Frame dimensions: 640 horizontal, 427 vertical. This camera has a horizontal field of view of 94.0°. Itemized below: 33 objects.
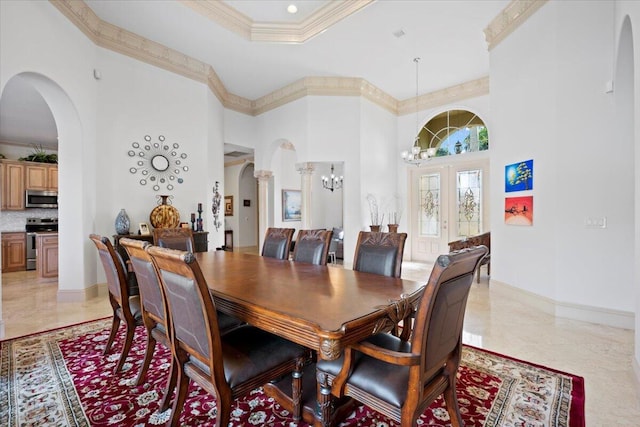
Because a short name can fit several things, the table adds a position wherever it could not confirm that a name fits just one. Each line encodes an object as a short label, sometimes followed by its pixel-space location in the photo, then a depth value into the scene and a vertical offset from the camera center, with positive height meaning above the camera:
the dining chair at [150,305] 1.70 -0.57
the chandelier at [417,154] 5.87 +1.13
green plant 6.64 +1.26
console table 4.03 -0.41
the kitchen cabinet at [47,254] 5.33 -0.75
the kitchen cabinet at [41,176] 6.37 +0.79
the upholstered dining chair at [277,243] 3.08 -0.34
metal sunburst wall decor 4.49 +0.78
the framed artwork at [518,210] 3.79 -0.01
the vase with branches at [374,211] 6.42 -0.01
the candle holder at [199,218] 4.89 -0.11
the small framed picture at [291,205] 8.27 +0.17
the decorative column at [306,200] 6.37 +0.24
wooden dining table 1.19 -0.45
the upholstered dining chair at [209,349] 1.29 -0.70
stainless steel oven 6.46 -0.38
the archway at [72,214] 3.82 -0.02
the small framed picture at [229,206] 9.97 +0.18
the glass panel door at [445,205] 6.34 +0.12
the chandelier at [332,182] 9.02 +0.89
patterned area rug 1.67 -1.17
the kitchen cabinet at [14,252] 6.22 -0.83
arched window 6.34 +1.72
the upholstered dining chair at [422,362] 1.13 -0.67
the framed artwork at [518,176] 3.79 +0.44
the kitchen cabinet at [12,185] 6.11 +0.57
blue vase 4.10 -0.17
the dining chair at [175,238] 3.05 -0.28
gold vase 4.47 -0.05
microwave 6.36 +0.29
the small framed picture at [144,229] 4.25 -0.25
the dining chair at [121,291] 2.15 -0.59
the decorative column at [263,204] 7.19 +0.17
